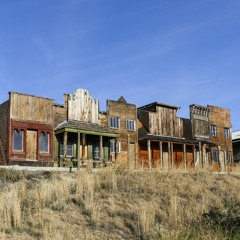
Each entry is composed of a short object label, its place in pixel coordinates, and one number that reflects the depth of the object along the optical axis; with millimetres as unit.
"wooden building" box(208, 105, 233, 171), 41812
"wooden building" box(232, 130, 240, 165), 46047
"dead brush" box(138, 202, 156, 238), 11422
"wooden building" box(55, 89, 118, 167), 29031
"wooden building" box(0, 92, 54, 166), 27281
